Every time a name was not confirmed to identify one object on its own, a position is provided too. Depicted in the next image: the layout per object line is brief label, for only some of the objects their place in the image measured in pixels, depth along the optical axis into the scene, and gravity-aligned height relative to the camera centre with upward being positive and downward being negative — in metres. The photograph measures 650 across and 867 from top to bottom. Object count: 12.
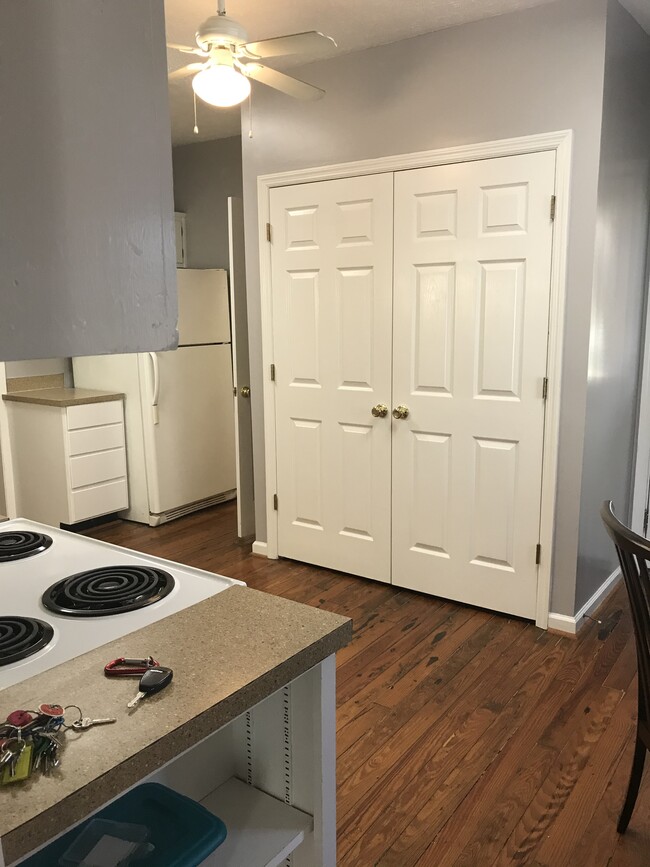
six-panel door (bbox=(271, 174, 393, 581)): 3.32 -0.23
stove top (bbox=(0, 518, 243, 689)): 1.15 -0.53
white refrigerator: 4.47 -0.55
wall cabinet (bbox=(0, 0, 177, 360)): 0.53 +0.11
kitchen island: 0.82 -0.53
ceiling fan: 2.11 +0.83
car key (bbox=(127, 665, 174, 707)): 0.98 -0.51
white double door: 2.96 -0.24
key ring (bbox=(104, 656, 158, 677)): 1.03 -0.51
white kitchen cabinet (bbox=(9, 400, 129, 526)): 4.26 -0.87
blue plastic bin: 1.04 -0.77
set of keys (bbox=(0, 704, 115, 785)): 0.82 -0.51
